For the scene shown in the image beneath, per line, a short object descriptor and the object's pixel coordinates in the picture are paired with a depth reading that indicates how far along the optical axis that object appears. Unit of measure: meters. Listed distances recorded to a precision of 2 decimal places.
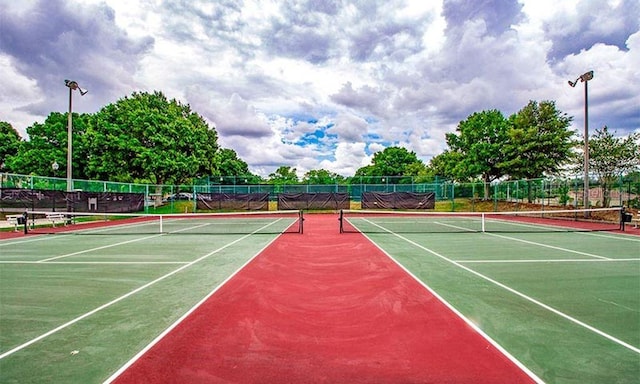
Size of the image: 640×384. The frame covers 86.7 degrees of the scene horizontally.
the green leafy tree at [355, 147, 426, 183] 85.70
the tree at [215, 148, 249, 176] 65.38
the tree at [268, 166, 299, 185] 103.31
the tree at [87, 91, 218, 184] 35.62
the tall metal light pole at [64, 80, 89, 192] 19.50
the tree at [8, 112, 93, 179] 39.20
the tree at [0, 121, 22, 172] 50.29
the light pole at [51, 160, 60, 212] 20.09
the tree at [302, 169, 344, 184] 102.60
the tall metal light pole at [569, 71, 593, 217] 20.23
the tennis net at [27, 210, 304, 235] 16.94
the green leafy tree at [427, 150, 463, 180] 38.84
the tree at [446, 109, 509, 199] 35.47
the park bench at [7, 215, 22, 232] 16.47
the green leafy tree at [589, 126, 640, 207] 30.58
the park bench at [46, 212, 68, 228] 19.65
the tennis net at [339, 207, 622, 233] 17.56
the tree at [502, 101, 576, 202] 32.09
